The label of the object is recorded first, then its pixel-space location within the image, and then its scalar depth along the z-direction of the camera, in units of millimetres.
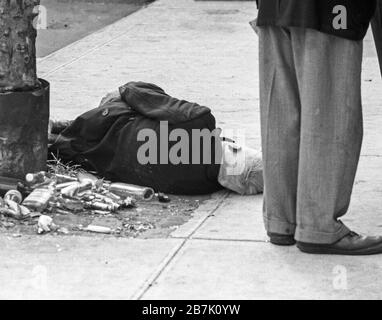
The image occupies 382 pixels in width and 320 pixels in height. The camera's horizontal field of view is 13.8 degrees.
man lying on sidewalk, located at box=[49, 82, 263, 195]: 8124
